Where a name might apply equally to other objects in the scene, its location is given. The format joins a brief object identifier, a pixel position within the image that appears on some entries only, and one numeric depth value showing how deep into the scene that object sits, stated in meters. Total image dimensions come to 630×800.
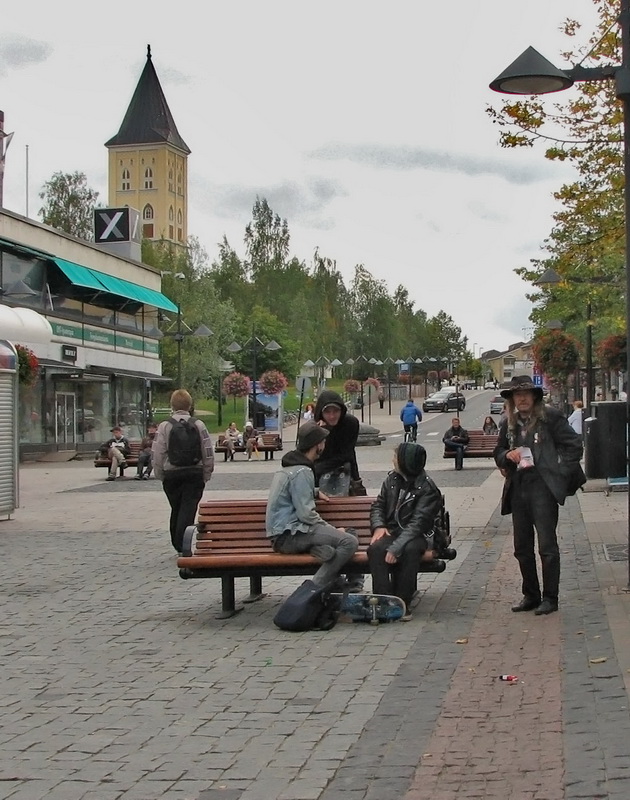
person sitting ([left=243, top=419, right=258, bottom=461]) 42.00
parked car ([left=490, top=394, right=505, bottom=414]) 94.82
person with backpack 12.49
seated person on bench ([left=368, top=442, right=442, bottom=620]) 9.24
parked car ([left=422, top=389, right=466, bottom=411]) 96.00
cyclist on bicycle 48.41
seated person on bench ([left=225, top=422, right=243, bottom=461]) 41.47
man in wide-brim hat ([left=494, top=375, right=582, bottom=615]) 9.23
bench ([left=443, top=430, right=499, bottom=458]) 30.51
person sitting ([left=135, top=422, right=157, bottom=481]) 30.50
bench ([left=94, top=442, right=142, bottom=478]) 31.70
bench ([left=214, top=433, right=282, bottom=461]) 42.56
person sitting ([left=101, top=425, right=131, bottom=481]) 31.19
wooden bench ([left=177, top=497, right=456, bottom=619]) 9.30
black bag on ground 8.98
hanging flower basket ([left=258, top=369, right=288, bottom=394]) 58.84
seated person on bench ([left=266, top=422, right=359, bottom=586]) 9.20
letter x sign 66.44
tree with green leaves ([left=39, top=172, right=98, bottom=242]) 87.56
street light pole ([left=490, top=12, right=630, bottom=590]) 9.57
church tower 148.12
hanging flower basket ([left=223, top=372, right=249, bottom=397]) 66.75
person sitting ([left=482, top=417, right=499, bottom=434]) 41.27
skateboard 9.18
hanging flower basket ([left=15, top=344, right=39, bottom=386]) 23.97
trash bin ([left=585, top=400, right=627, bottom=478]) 10.19
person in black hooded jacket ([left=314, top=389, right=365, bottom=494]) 10.32
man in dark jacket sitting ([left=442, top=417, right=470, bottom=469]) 30.52
